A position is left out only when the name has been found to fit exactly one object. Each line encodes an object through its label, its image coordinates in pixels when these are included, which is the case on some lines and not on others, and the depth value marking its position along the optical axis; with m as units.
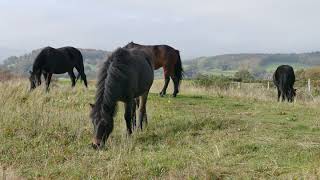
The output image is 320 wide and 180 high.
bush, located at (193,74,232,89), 27.17
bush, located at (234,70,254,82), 43.33
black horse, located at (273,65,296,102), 20.83
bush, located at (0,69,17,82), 25.46
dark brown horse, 18.52
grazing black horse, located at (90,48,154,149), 8.63
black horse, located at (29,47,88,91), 17.12
